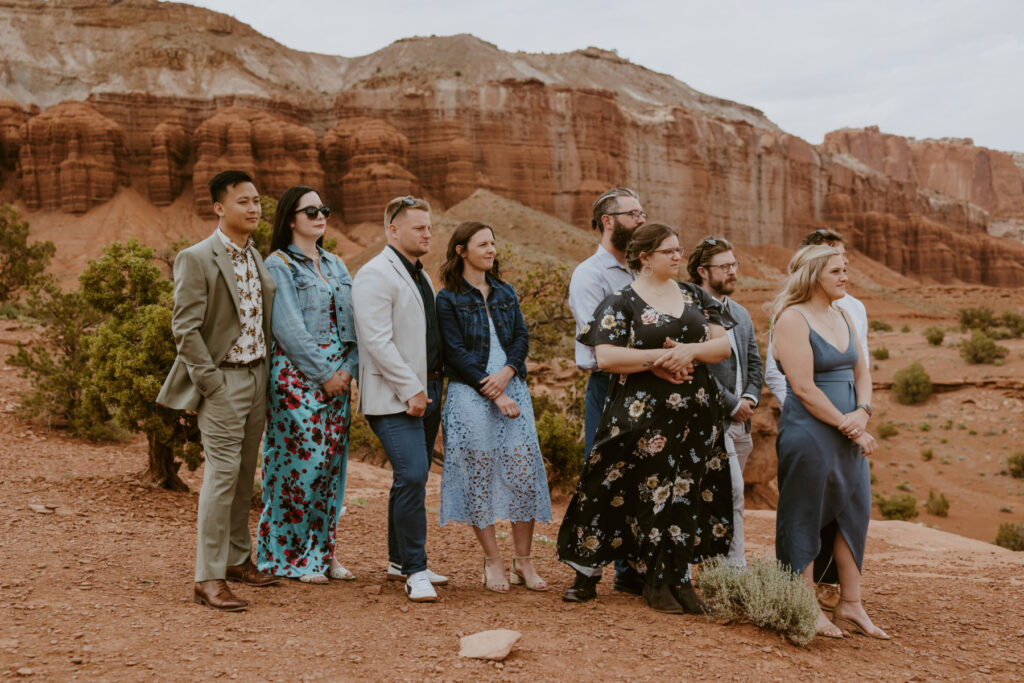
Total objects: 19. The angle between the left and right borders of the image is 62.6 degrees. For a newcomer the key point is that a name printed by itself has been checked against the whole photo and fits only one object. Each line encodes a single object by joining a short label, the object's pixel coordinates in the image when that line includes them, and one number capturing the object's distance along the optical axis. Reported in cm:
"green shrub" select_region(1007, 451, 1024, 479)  2052
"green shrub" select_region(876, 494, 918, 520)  1781
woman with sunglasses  530
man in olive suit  479
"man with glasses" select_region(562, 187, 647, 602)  552
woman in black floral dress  491
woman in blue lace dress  524
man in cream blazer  507
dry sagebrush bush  446
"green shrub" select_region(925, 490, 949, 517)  1825
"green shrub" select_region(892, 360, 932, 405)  2647
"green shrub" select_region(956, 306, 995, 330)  4022
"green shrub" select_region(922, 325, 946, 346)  3350
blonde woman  489
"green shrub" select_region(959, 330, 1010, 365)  2783
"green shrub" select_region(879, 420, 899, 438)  2419
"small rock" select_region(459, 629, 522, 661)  396
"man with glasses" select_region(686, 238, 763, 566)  572
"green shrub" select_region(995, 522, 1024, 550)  1345
